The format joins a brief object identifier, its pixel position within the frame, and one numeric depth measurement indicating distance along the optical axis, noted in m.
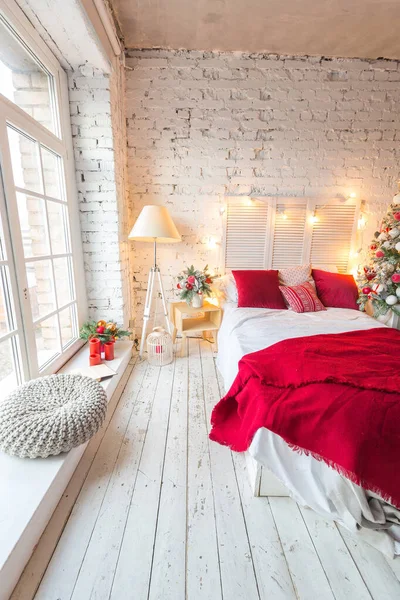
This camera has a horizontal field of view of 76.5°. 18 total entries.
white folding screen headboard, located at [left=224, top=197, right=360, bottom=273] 2.81
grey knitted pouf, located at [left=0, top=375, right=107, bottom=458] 1.11
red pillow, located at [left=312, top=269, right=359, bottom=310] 2.54
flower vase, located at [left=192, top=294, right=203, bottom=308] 2.55
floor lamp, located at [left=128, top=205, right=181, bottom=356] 2.28
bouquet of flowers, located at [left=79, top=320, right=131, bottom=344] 2.16
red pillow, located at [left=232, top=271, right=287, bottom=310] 2.47
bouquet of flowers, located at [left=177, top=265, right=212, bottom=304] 2.53
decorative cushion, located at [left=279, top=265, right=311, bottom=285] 2.66
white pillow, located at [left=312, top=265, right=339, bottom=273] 2.85
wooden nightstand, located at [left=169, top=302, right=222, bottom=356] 2.54
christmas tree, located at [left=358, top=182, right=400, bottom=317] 2.31
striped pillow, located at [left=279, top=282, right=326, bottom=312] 2.40
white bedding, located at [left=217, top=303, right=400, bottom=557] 1.03
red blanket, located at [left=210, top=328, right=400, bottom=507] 1.00
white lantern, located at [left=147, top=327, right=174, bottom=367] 2.40
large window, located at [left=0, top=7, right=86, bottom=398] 1.43
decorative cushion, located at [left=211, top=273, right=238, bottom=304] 2.66
